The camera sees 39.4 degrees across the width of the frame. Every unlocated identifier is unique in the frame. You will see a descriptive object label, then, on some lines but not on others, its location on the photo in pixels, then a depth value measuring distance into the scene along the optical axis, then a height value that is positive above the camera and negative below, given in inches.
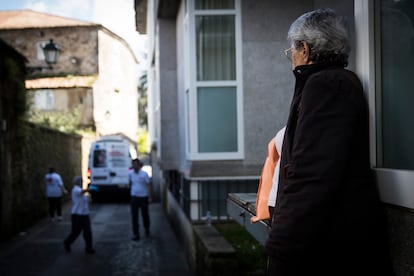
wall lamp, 669.9 +97.5
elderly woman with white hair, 75.3 -8.1
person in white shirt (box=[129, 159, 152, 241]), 513.3 -50.4
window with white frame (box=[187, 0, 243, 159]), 337.1 +28.5
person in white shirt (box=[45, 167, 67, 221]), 659.4 -61.7
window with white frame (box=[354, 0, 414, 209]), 93.8 +9.5
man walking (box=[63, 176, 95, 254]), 452.8 -60.1
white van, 960.9 -52.4
